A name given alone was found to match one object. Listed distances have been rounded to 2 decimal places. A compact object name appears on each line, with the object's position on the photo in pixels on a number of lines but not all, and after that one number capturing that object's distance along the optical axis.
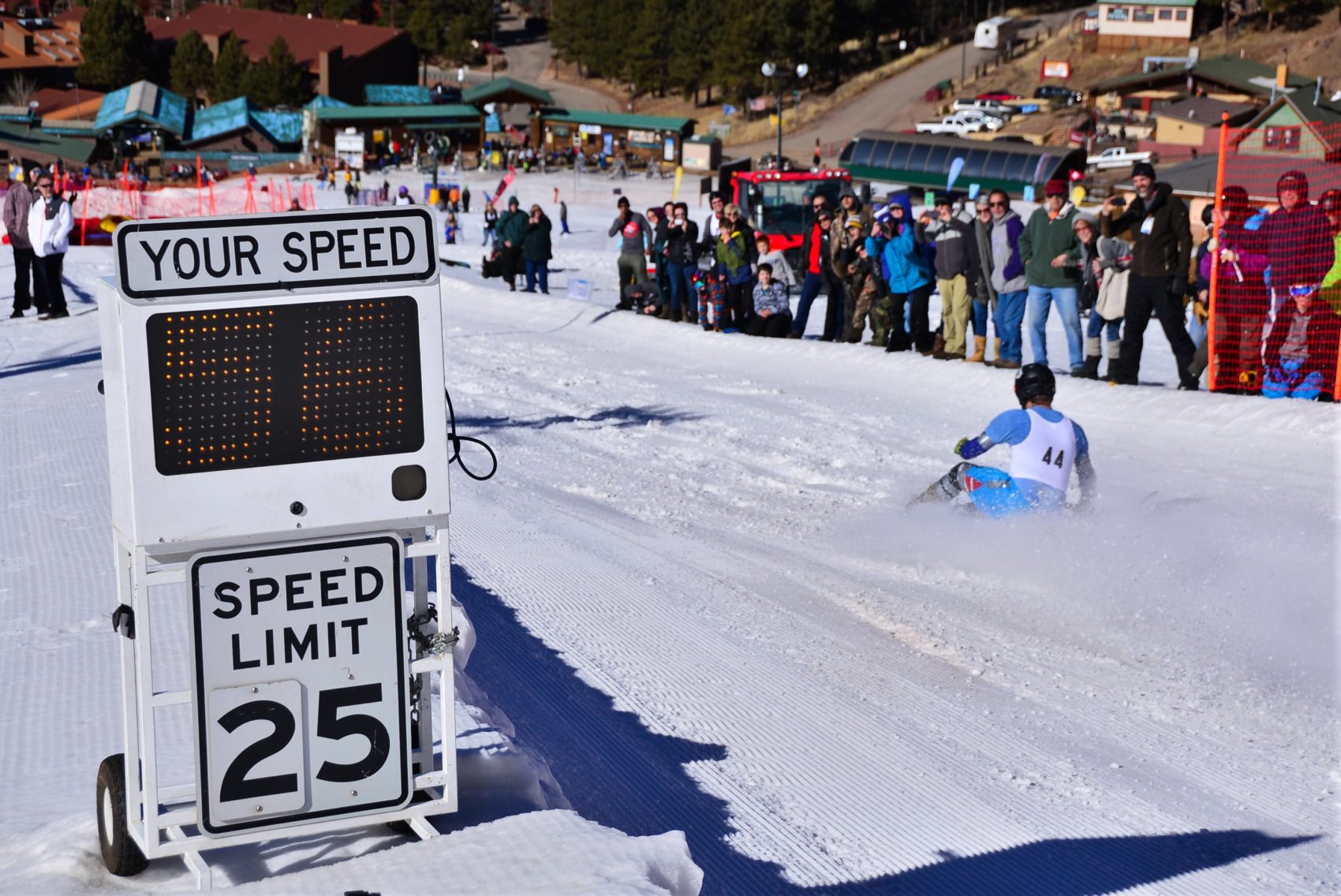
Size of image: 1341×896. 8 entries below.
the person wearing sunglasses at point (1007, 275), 13.03
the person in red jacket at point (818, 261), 15.54
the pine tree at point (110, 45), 88.00
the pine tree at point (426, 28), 106.38
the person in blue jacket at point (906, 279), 14.22
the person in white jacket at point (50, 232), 15.93
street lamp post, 44.65
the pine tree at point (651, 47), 89.00
